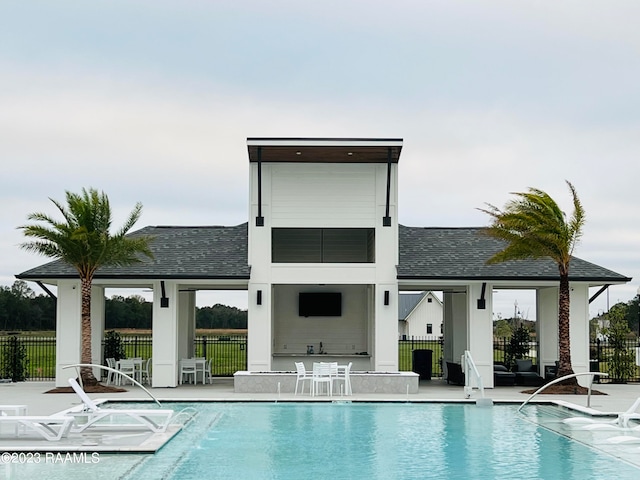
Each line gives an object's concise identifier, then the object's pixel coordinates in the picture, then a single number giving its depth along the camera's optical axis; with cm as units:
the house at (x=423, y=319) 7319
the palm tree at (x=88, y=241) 2231
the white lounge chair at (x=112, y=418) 1408
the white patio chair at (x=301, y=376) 2106
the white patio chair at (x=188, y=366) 2492
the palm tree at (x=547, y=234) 2239
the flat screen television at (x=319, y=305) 2731
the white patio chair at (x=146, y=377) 2517
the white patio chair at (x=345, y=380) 2095
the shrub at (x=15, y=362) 2600
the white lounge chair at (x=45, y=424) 1334
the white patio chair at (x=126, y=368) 2427
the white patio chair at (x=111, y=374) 2461
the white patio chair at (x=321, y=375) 2062
